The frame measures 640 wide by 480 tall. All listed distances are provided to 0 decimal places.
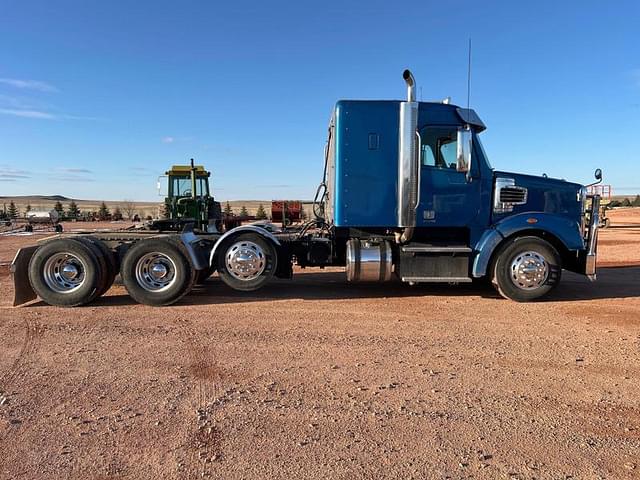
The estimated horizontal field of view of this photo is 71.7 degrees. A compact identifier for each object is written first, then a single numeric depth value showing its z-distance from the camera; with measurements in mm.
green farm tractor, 16453
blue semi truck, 6672
